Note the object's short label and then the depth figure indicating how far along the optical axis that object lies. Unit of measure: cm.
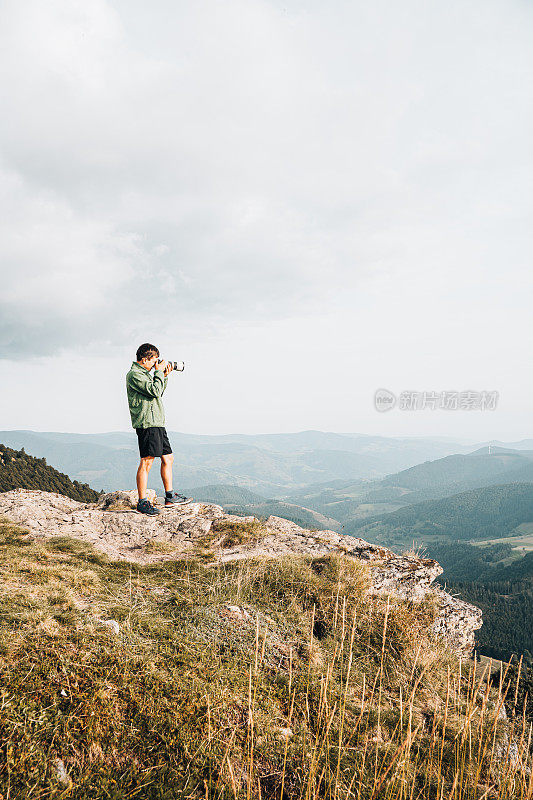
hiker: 1013
